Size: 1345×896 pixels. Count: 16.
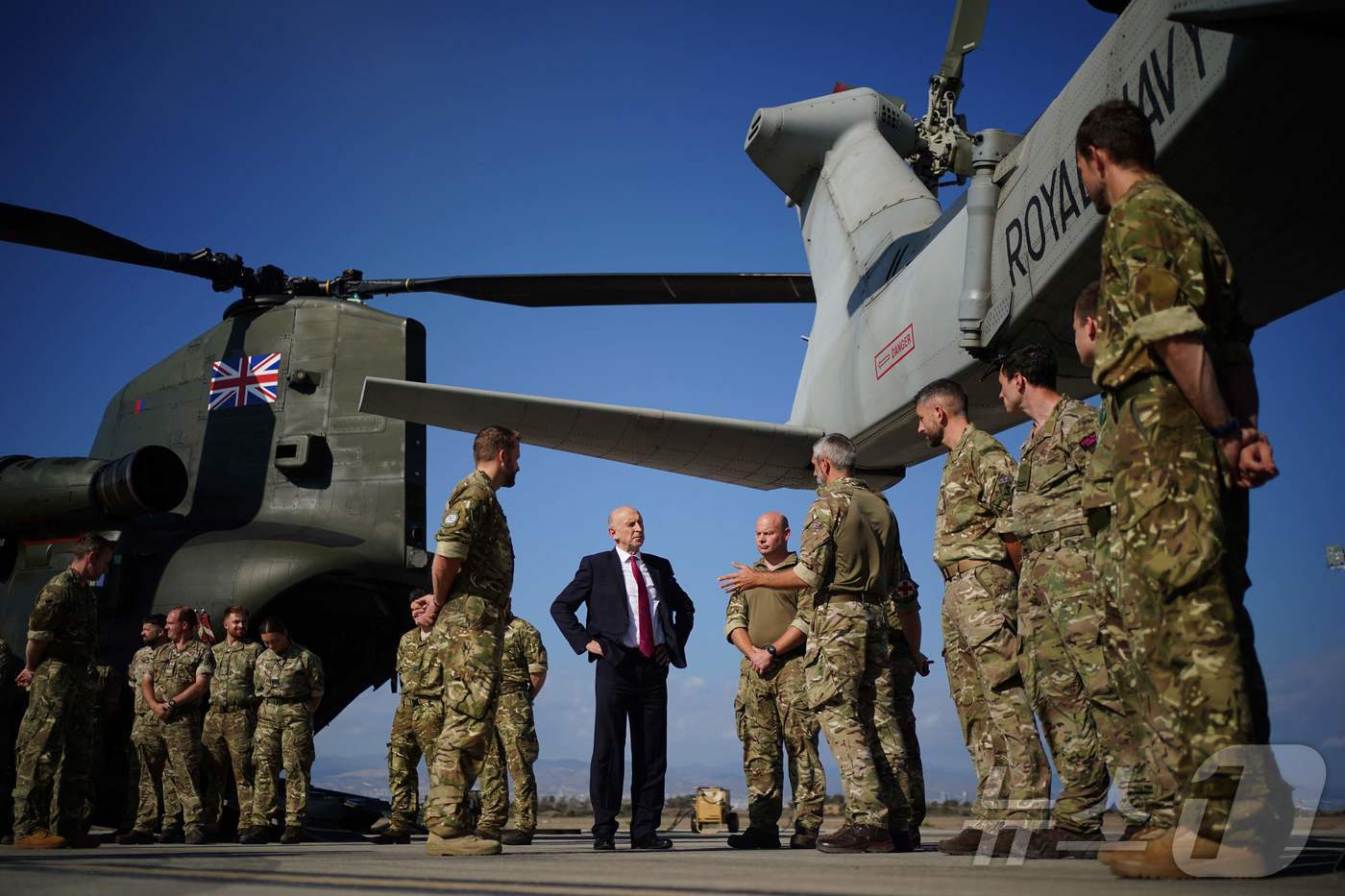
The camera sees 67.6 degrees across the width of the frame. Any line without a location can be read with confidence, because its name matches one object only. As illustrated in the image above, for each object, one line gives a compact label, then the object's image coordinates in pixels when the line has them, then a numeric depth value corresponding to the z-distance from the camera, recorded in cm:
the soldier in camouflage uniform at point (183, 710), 711
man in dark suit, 528
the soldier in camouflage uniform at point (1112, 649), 258
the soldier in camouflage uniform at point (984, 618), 369
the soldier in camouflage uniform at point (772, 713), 537
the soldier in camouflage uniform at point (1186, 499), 211
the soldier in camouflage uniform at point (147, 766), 718
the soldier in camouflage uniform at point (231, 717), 751
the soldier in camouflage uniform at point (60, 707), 543
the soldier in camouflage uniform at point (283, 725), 712
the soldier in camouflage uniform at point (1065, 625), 321
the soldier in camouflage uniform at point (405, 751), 704
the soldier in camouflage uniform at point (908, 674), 472
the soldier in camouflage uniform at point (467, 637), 393
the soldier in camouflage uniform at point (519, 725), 648
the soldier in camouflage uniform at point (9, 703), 797
